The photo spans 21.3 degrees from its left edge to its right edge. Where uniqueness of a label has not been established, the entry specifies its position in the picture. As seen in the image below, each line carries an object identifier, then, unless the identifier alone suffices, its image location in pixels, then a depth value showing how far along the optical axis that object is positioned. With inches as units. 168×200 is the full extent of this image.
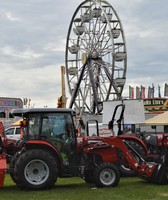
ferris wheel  1627.7
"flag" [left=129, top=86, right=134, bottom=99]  2737.7
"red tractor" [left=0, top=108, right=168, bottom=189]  388.5
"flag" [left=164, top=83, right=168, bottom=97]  2596.0
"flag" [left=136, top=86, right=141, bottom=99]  2706.9
